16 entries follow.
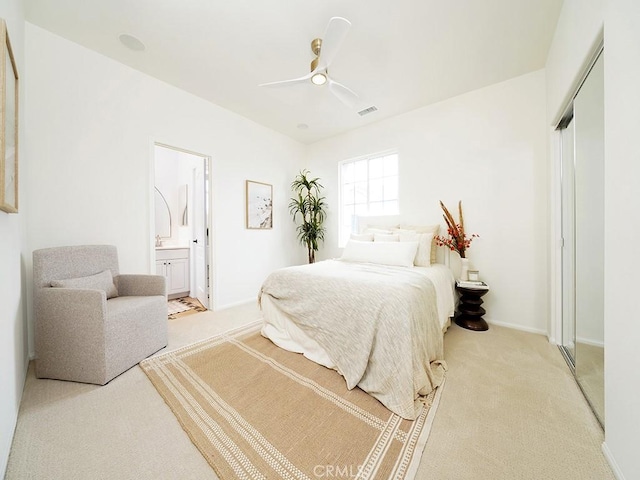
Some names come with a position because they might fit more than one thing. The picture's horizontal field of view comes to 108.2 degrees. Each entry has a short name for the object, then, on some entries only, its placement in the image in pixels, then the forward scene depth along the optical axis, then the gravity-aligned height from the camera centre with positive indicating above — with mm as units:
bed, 1464 -627
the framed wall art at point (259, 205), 3731 +552
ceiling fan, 1634 +1490
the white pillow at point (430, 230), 2906 +115
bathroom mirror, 4402 +415
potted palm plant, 4281 +547
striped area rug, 1072 -1044
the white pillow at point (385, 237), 2979 +23
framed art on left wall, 1030 +560
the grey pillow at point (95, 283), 1778 -371
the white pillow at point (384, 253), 2539 -162
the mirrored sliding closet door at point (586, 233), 1408 +49
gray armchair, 1619 -636
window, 3670 +852
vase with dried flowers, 2816 +2
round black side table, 2582 -810
